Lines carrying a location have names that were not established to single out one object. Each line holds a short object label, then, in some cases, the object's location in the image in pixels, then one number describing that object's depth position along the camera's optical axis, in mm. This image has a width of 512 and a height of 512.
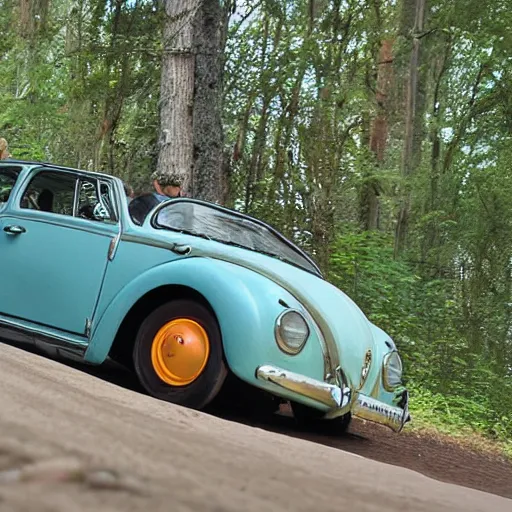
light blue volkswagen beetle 3859
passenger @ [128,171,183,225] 4766
